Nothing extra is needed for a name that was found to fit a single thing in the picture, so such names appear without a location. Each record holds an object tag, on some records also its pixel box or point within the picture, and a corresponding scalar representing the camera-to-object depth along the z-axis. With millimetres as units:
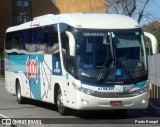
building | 68438
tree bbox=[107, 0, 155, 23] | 38484
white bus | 14758
